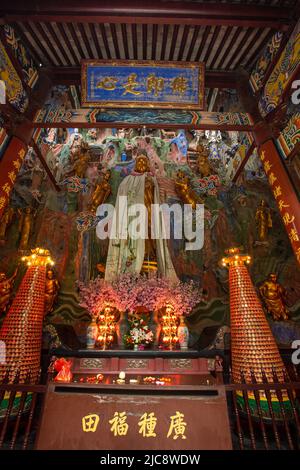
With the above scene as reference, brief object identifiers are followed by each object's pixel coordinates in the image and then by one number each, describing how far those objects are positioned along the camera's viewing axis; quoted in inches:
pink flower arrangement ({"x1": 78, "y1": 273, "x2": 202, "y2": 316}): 212.4
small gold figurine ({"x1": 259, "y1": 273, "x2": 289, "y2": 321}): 231.1
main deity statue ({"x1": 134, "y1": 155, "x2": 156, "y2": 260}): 255.4
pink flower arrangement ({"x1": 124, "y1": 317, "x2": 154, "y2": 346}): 201.9
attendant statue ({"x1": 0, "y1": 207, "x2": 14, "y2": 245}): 258.7
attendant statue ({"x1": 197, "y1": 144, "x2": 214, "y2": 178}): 303.1
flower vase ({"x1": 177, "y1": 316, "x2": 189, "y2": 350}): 200.5
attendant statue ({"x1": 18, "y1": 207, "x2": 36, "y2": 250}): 263.7
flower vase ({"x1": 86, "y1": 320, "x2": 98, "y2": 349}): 202.1
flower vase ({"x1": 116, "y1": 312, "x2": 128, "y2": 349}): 212.5
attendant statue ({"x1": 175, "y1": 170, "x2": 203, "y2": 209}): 290.7
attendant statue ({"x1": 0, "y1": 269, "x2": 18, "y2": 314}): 224.7
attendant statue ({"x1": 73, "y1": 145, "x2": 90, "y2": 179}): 299.3
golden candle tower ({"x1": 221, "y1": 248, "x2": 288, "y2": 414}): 162.9
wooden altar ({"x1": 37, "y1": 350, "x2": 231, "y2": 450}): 99.3
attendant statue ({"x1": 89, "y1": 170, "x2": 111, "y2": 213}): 284.5
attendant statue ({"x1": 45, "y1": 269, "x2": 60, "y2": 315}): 236.1
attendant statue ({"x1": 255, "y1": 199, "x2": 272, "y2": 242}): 264.4
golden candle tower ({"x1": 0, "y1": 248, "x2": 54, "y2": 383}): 161.2
